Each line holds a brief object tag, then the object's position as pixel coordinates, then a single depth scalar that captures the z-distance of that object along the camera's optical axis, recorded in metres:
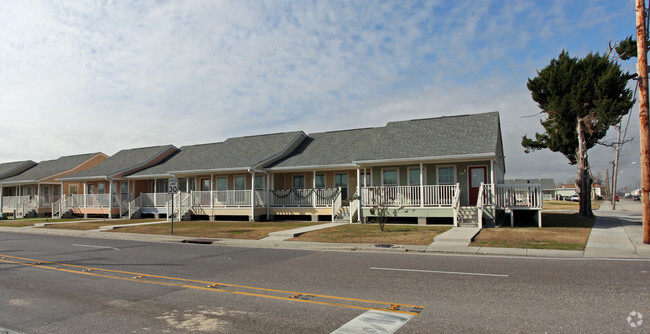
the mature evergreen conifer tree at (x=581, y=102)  25.11
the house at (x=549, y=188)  103.82
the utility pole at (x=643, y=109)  13.95
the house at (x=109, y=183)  34.69
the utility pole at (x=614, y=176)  45.08
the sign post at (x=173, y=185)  20.23
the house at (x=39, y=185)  41.06
